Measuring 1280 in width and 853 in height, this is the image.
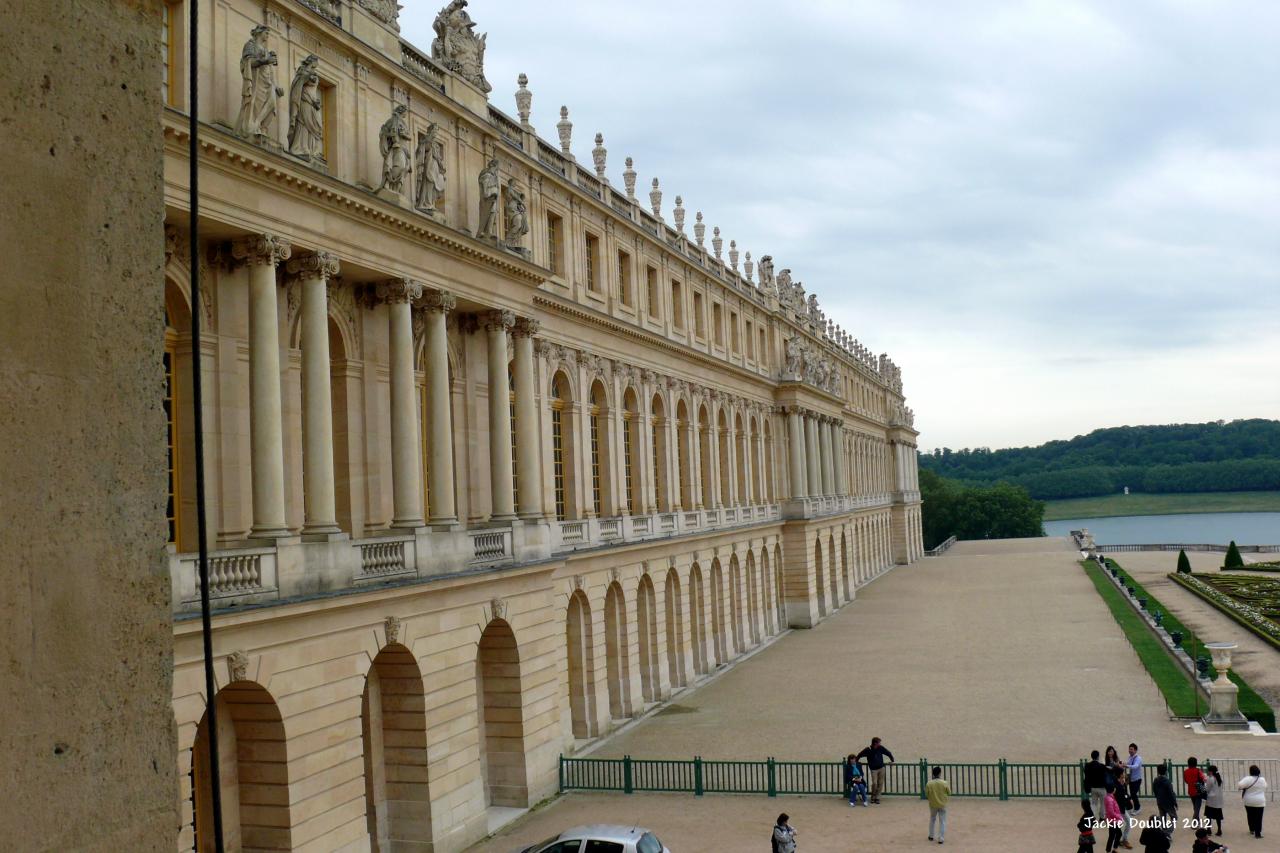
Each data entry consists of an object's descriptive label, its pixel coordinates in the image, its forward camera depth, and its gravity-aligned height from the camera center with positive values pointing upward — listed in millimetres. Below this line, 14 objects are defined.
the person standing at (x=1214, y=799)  22172 -6343
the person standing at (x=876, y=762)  26312 -6291
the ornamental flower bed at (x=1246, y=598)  51353 -7053
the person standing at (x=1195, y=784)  22734 -6190
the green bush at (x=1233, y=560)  86062 -6768
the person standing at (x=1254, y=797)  22109 -6313
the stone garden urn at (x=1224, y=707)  31859 -6599
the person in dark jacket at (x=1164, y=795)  22000 -6174
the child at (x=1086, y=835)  19859 -6217
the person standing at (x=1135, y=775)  24016 -6305
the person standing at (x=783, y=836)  20828 -6254
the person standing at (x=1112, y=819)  21953 -6552
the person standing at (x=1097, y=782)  23156 -6148
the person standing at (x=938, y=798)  22516 -6162
